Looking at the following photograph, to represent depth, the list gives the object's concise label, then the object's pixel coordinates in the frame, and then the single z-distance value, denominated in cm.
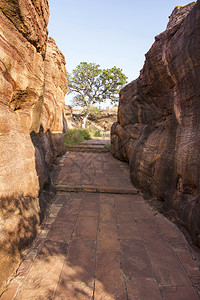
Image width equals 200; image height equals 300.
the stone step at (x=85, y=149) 865
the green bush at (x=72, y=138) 943
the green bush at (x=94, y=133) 1512
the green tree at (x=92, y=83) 1989
